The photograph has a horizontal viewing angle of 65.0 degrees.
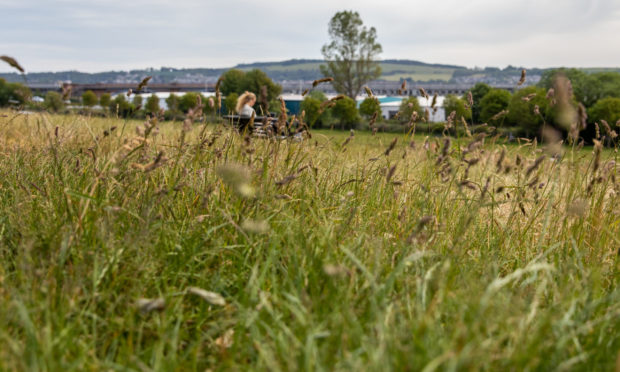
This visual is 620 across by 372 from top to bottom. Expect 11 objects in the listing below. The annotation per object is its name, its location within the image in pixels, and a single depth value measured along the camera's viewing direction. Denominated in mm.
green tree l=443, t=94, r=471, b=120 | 52975
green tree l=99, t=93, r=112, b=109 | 54081
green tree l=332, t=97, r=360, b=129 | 52750
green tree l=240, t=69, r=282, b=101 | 69812
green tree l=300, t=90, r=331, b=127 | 50456
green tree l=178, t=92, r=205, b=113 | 65312
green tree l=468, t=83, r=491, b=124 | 55812
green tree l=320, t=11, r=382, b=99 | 65125
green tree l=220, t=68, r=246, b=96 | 72750
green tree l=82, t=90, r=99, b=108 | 76750
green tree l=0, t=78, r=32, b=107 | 86625
